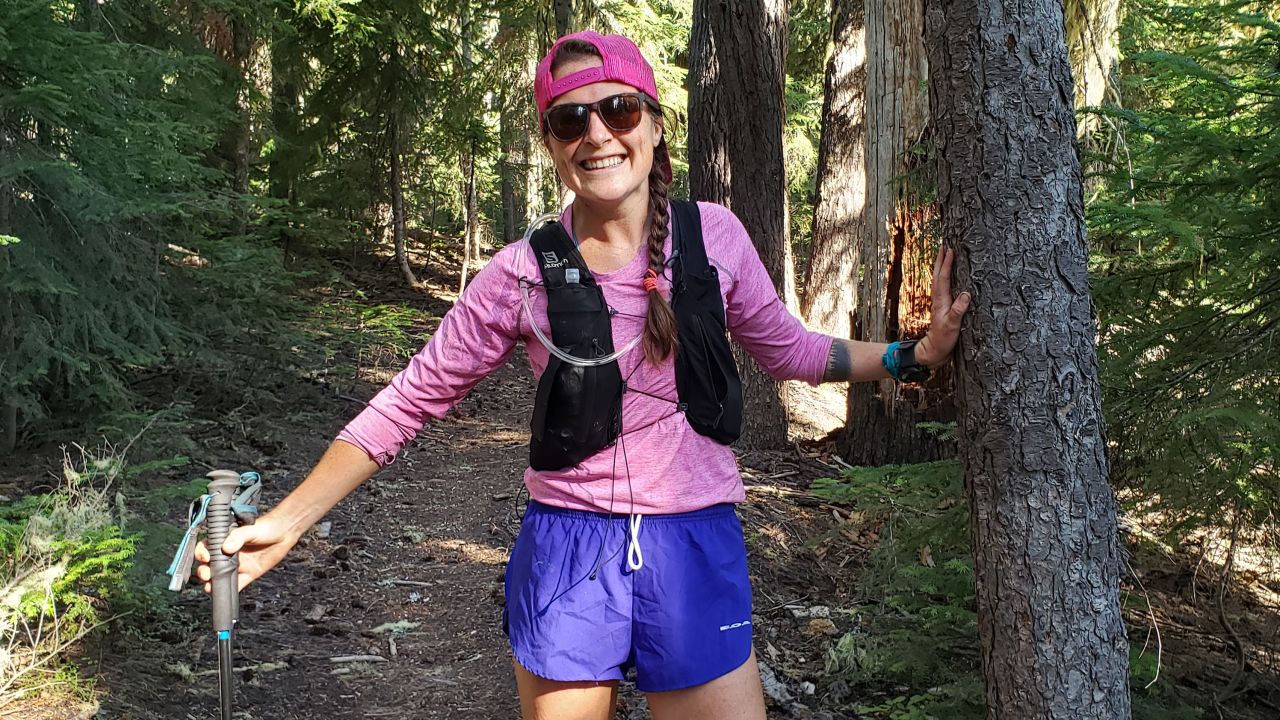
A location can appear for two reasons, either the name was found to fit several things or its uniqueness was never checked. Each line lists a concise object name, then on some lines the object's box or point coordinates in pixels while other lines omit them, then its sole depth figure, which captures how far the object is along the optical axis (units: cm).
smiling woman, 232
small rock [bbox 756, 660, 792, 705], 443
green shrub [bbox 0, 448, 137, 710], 383
